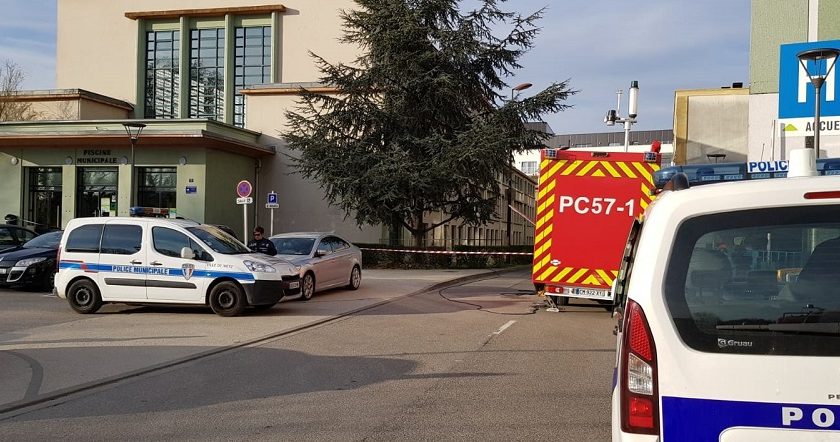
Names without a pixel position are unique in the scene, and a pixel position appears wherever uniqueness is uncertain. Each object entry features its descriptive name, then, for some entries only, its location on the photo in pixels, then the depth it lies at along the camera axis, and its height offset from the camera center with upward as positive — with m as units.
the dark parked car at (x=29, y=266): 17.16 -1.16
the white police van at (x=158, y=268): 13.18 -0.89
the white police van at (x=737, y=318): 2.95 -0.37
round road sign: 22.09 +0.85
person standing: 16.55 -0.58
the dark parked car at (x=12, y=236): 19.80 -0.57
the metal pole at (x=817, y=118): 12.12 +1.79
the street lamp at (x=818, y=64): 11.10 +2.54
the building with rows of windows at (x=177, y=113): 35.00 +5.96
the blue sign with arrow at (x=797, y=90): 13.80 +2.52
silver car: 16.86 -0.89
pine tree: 30.66 +4.43
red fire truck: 13.63 +0.19
